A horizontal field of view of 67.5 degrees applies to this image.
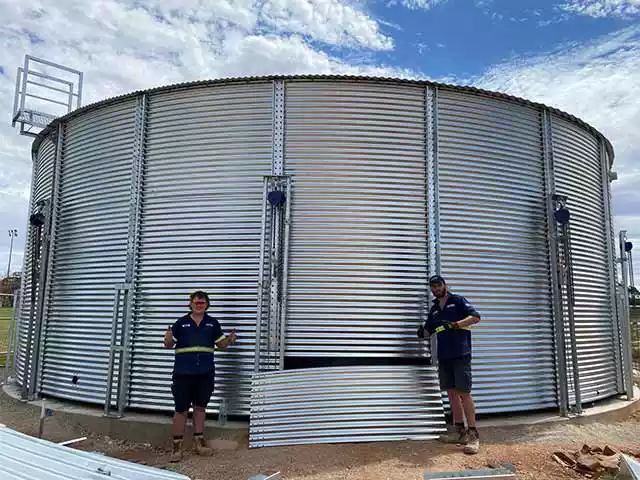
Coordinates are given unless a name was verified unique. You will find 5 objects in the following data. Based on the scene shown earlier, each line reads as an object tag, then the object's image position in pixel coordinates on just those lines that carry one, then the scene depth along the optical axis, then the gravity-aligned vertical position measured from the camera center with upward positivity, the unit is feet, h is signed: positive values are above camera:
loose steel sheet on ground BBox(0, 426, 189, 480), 12.72 -4.89
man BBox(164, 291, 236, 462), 19.75 -3.06
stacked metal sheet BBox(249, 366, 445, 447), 19.77 -4.76
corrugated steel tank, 23.03 +3.29
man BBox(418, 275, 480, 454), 19.61 -2.37
